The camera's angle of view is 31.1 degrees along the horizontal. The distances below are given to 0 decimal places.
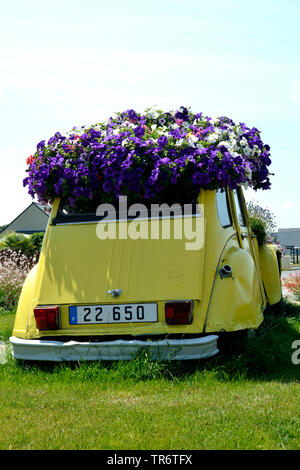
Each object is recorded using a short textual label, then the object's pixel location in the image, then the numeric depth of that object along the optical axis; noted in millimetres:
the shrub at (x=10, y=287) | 11819
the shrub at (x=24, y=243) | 17484
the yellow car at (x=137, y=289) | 5016
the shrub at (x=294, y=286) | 11297
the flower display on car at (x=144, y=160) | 5473
